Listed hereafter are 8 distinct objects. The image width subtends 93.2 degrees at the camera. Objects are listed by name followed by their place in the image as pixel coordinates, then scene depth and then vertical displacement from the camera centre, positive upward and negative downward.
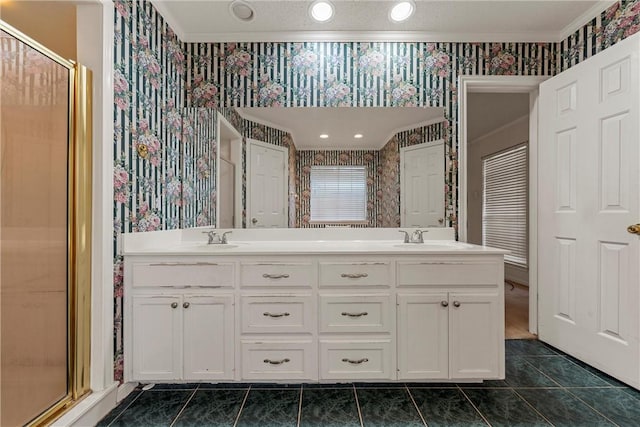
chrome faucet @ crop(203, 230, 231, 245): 2.16 -0.19
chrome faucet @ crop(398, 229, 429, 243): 2.14 -0.18
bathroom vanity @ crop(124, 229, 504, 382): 1.65 -0.57
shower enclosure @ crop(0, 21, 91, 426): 1.23 -0.09
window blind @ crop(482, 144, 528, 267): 4.36 +0.15
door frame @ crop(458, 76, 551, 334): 2.28 +0.52
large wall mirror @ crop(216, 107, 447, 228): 2.22 +0.30
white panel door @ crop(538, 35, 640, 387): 1.76 +0.01
